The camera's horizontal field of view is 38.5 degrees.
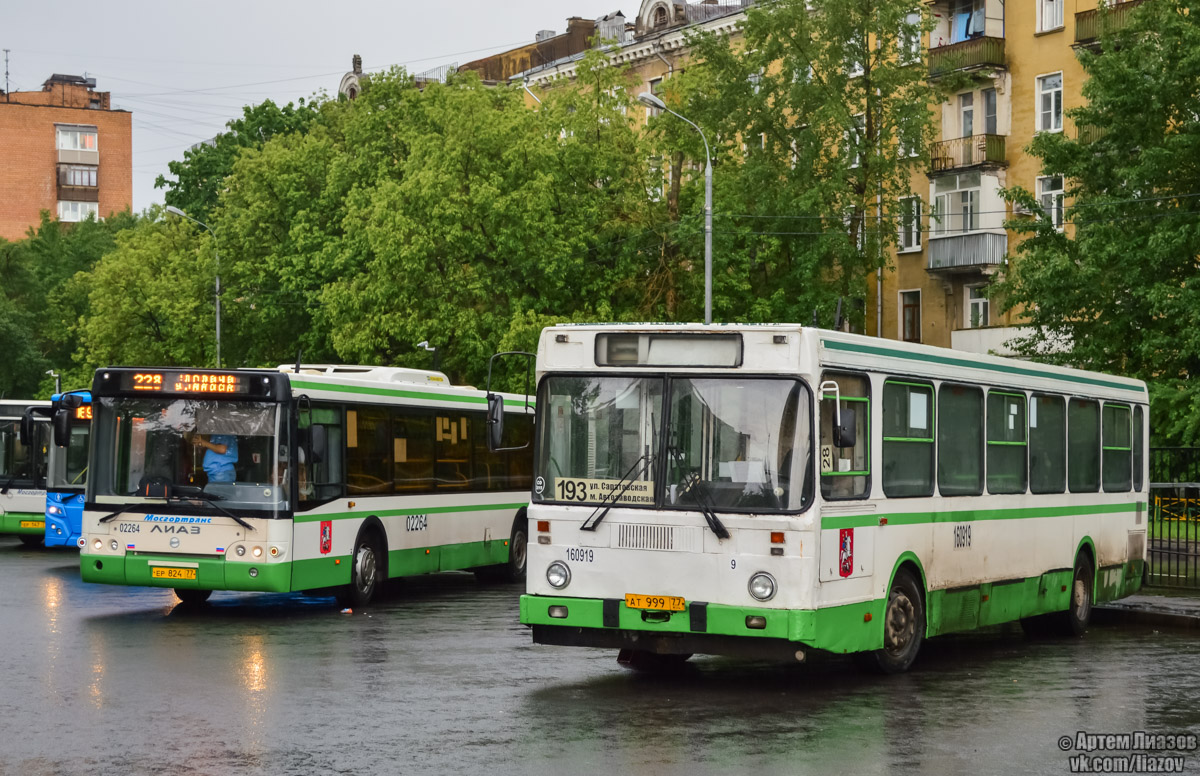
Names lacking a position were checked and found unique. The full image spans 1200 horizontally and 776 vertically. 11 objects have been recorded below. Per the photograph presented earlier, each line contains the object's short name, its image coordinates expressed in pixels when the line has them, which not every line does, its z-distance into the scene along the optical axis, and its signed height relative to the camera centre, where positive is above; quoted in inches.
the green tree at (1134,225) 1277.1 +183.1
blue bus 1109.1 -19.5
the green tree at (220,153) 2448.3 +445.1
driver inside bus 709.3 -1.4
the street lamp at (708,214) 1420.3 +208.0
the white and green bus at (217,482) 707.4 -12.4
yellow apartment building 1855.3 +342.5
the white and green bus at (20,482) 1214.3 -22.4
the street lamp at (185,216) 2203.5 +331.0
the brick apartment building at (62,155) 4377.5 +771.1
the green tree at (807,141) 1616.6 +308.1
